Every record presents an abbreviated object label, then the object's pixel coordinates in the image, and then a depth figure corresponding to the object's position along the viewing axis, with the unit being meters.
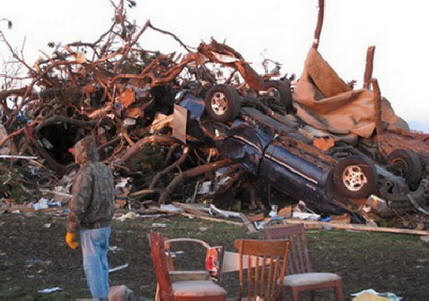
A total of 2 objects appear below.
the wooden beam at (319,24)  16.22
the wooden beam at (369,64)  14.95
